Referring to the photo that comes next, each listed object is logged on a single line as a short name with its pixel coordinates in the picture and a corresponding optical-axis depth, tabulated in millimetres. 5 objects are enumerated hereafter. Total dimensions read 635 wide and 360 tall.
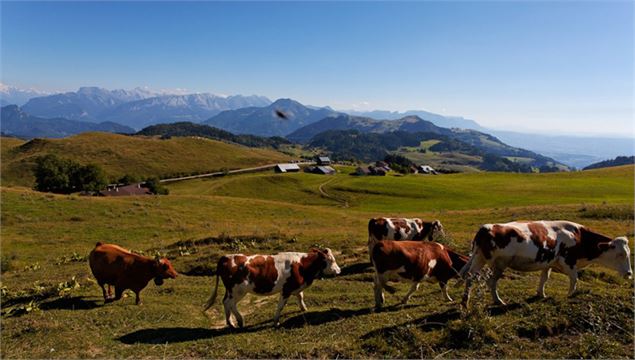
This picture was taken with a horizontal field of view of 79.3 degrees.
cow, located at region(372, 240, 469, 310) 12672
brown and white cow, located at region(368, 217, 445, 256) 21375
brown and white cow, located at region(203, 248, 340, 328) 11766
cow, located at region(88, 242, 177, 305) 14836
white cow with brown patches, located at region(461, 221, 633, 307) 12117
